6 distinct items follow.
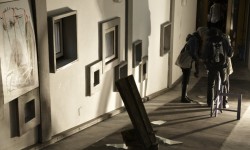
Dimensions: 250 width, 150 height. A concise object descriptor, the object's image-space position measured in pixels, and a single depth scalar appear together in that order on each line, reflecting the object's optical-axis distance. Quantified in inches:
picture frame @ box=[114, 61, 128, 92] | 302.6
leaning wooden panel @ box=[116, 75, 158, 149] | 212.7
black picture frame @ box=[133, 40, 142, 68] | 320.6
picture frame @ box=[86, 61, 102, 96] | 269.0
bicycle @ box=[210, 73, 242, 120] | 290.4
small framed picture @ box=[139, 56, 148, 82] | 336.8
